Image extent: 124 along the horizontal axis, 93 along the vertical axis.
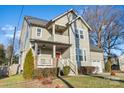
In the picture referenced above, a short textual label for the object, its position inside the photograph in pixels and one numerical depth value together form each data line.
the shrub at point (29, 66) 7.77
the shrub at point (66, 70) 9.28
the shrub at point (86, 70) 11.04
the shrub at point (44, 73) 7.99
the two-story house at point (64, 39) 10.73
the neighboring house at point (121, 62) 21.32
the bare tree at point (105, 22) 20.05
